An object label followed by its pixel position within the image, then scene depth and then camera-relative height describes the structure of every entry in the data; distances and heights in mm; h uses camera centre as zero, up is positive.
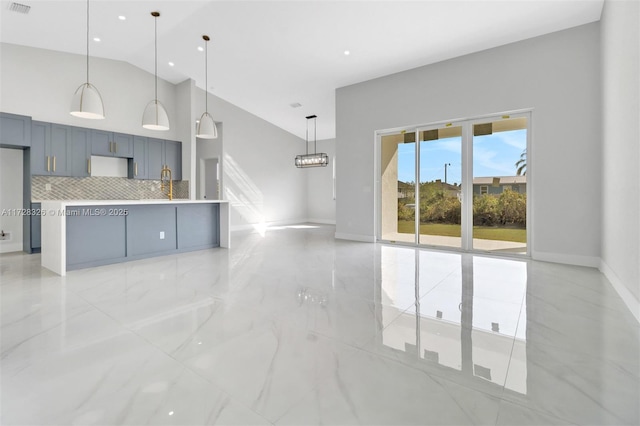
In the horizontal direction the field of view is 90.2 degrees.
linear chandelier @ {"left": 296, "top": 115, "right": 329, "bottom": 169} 8312 +1355
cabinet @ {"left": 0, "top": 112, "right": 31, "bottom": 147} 5449 +1427
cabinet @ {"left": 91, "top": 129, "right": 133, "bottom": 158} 6623 +1453
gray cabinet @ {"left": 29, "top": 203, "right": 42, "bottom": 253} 5773 -302
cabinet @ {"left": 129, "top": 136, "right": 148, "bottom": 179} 7203 +1191
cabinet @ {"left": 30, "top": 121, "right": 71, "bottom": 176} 5852 +1191
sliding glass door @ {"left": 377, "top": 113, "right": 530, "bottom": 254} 5199 +489
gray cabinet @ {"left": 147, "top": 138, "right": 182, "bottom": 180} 7477 +1323
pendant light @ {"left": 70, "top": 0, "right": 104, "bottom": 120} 3885 +1344
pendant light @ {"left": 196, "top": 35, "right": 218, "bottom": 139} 5465 +1448
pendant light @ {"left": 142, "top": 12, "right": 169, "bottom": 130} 4688 +1401
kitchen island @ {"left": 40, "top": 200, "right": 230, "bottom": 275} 4203 -285
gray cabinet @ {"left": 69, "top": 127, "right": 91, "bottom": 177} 6344 +1199
